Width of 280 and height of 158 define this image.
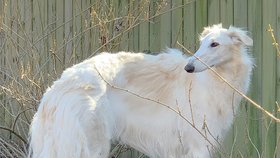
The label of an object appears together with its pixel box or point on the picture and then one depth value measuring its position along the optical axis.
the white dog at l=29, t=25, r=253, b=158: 4.80
